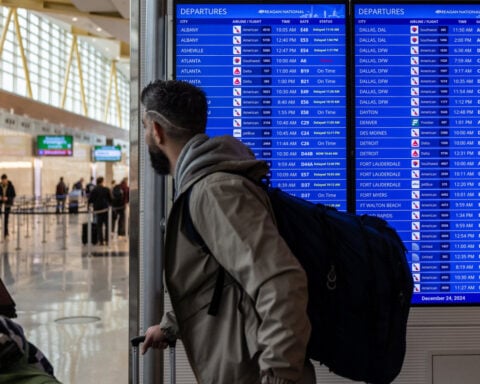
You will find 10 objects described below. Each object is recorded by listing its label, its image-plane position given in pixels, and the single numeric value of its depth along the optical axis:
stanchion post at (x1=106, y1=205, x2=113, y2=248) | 13.27
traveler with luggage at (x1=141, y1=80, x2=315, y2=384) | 1.36
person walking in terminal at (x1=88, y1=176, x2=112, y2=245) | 13.57
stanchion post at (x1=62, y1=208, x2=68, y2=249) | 13.43
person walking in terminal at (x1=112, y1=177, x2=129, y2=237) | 15.24
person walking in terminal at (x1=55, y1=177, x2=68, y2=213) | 24.75
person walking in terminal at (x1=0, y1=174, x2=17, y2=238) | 17.91
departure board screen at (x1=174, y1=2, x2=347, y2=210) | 2.80
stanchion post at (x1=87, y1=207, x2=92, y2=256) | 11.56
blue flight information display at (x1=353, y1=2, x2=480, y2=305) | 2.81
